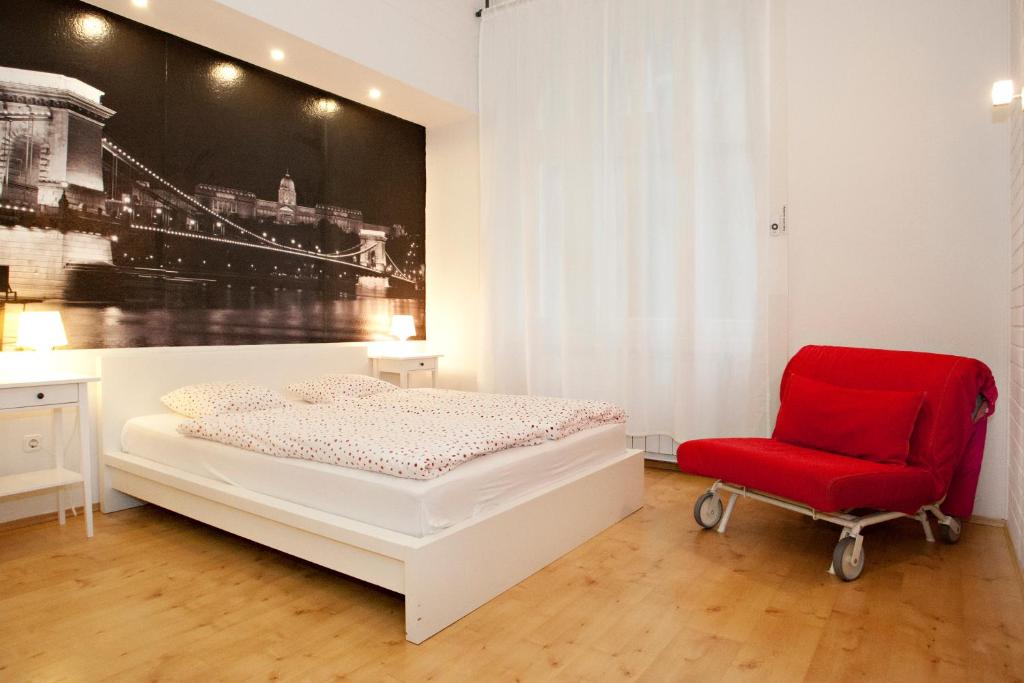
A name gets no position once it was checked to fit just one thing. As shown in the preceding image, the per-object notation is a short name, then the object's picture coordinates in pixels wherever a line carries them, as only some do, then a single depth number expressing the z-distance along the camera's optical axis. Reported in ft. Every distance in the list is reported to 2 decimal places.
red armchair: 7.80
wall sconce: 8.63
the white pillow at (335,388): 12.07
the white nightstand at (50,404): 8.46
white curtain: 12.39
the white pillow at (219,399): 10.26
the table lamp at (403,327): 15.55
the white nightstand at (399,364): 14.94
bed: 6.57
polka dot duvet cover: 7.28
